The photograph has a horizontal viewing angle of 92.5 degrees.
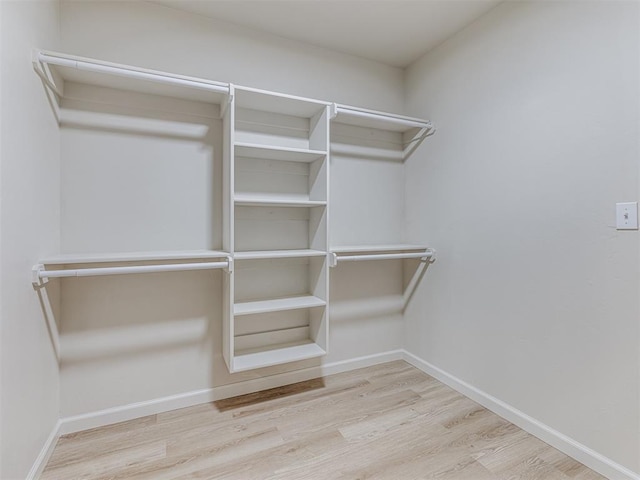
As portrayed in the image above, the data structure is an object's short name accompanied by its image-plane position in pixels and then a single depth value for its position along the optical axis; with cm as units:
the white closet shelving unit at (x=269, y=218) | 167
